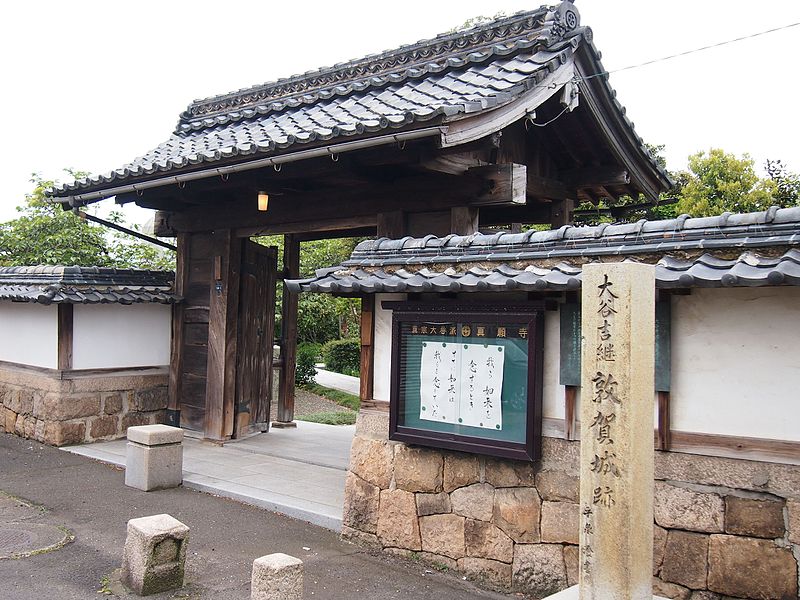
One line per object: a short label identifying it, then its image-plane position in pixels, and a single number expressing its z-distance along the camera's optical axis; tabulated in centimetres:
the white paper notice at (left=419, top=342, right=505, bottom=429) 564
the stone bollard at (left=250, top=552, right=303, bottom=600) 438
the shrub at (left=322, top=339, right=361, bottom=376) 2664
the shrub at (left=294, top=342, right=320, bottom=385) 2117
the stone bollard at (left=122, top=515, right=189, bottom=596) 523
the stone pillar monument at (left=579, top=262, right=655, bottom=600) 365
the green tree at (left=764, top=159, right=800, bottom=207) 1659
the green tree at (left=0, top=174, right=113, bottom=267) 1542
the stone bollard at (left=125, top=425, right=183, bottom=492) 825
